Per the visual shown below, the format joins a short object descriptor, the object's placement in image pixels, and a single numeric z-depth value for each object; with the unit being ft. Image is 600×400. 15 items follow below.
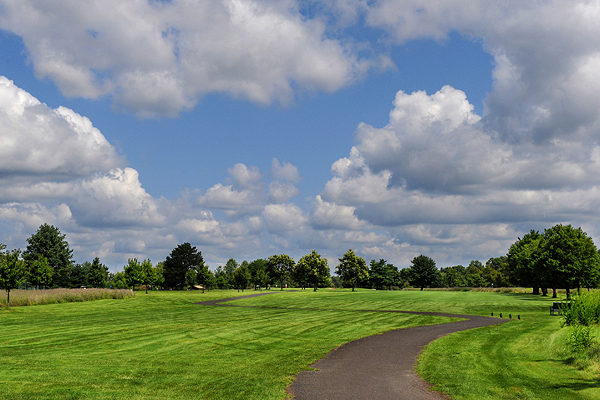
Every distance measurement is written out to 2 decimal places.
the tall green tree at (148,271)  313.24
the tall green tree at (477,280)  534.78
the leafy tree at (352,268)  367.86
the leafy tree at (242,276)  363.23
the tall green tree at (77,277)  381.71
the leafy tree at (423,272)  465.47
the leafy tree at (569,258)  219.65
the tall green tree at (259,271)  410.31
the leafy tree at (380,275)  462.19
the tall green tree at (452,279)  536.95
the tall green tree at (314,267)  376.41
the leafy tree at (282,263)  491.72
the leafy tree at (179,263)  466.70
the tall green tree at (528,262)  241.35
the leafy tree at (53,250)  366.63
